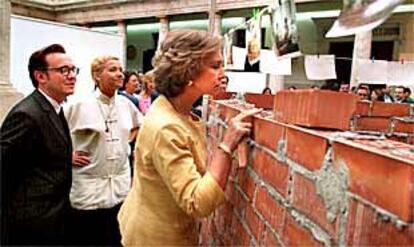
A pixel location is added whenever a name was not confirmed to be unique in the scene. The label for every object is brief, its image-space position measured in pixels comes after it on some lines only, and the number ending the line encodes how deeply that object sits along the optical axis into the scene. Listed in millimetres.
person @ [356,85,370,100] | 5196
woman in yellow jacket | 1220
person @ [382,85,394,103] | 5672
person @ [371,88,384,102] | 5507
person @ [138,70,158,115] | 5072
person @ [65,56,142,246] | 2551
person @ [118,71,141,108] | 5264
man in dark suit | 2119
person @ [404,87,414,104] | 6500
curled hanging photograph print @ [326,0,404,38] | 744
